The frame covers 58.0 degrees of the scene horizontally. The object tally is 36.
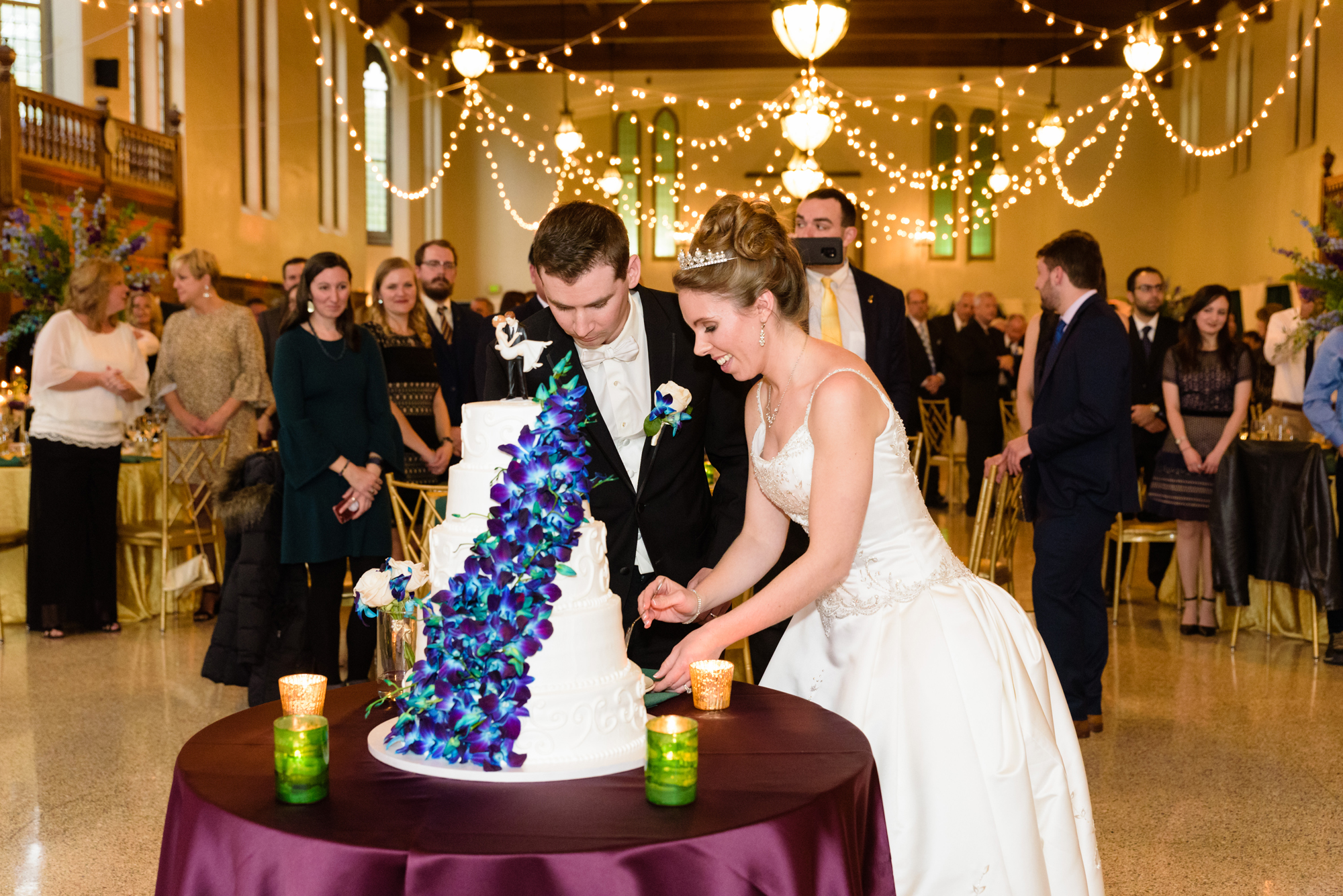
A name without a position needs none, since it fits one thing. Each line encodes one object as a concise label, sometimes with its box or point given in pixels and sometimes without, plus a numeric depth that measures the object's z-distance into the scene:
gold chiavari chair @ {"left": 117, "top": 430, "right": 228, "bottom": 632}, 5.97
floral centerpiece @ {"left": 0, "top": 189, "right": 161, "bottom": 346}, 7.10
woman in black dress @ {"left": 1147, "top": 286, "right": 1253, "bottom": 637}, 5.75
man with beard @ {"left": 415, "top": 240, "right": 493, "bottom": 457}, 5.58
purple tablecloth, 1.34
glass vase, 1.89
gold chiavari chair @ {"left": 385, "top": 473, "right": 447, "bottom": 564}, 3.96
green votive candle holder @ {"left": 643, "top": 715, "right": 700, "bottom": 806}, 1.46
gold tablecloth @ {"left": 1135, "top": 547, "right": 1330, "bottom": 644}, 5.73
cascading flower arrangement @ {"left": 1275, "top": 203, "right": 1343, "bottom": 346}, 5.60
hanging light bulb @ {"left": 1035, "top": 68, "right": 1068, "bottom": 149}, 12.61
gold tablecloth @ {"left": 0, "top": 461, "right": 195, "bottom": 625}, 5.89
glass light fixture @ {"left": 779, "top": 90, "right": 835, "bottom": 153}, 9.60
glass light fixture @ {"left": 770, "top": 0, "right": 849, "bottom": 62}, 6.88
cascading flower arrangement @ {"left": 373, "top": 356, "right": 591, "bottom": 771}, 1.51
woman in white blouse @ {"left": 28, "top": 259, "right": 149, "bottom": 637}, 5.63
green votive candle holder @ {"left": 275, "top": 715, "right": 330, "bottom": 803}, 1.49
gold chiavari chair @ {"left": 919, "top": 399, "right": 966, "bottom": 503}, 9.60
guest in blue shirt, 5.23
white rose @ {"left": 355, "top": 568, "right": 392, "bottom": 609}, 1.85
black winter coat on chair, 4.27
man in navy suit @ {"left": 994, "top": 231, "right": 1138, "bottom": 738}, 4.12
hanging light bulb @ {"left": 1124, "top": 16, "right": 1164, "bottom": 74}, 8.35
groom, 2.56
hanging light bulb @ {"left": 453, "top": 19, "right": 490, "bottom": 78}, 8.80
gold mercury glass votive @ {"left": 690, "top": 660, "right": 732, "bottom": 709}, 1.92
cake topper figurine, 1.79
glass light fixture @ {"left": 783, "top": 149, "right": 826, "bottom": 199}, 11.27
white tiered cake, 1.59
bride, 2.06
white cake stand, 1.57
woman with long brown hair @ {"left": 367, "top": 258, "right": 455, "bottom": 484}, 4.95
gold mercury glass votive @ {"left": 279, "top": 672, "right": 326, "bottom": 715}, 1.84
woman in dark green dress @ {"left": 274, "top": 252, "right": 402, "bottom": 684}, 4.17
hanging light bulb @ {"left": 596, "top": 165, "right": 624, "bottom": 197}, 15.26
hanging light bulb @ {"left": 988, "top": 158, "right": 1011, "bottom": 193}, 14.88
